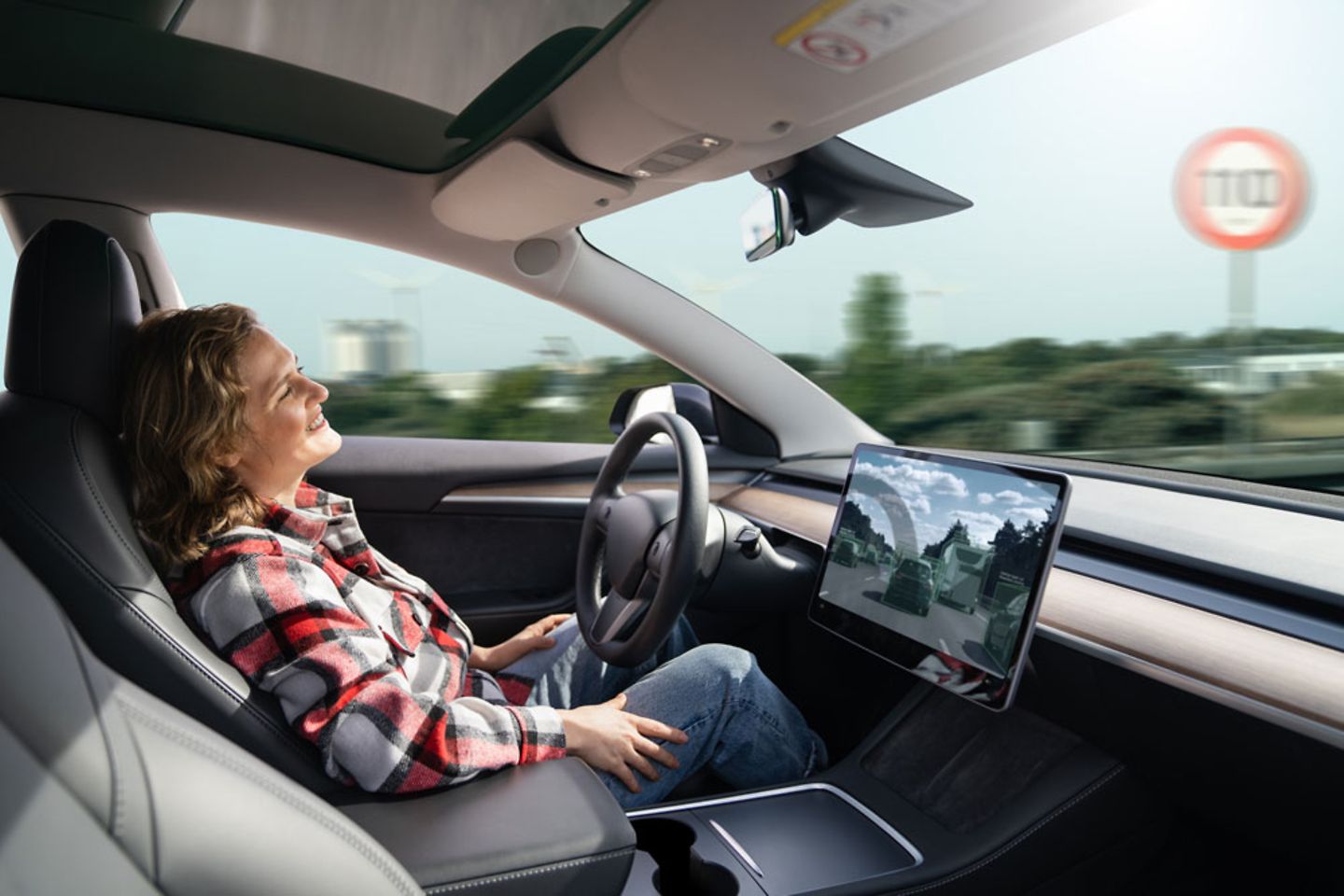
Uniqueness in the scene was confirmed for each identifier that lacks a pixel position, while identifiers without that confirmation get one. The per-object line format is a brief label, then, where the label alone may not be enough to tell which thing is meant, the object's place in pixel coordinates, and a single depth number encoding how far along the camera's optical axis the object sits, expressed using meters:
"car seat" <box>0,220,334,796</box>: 1.29
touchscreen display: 1.62
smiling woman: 1.40
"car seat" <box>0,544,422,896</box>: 0.80
